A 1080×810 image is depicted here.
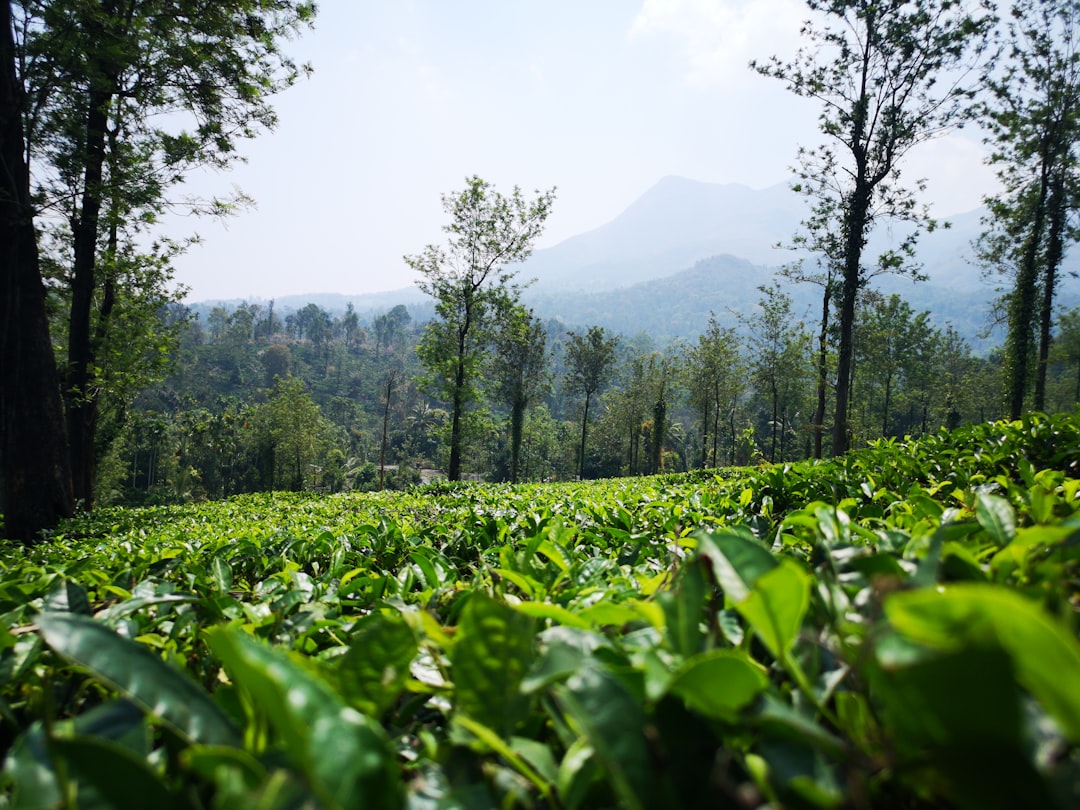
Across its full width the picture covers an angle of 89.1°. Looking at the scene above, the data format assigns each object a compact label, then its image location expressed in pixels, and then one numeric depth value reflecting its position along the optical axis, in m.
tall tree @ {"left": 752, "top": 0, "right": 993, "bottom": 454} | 13.38
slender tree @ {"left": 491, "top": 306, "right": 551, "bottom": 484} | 34.53
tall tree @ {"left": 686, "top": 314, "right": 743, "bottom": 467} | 34.84
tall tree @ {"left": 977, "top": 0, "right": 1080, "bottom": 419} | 16.94
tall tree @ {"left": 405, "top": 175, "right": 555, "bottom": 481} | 20.33
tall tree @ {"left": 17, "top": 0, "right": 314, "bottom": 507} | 6.84
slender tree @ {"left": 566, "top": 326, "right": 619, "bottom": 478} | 38.84
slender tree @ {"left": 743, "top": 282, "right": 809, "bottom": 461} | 29.33
